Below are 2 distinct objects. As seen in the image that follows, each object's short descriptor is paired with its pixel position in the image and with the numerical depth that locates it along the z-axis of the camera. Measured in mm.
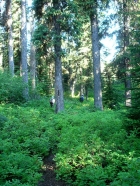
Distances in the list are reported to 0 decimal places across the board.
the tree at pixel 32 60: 22709
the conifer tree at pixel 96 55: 15654
